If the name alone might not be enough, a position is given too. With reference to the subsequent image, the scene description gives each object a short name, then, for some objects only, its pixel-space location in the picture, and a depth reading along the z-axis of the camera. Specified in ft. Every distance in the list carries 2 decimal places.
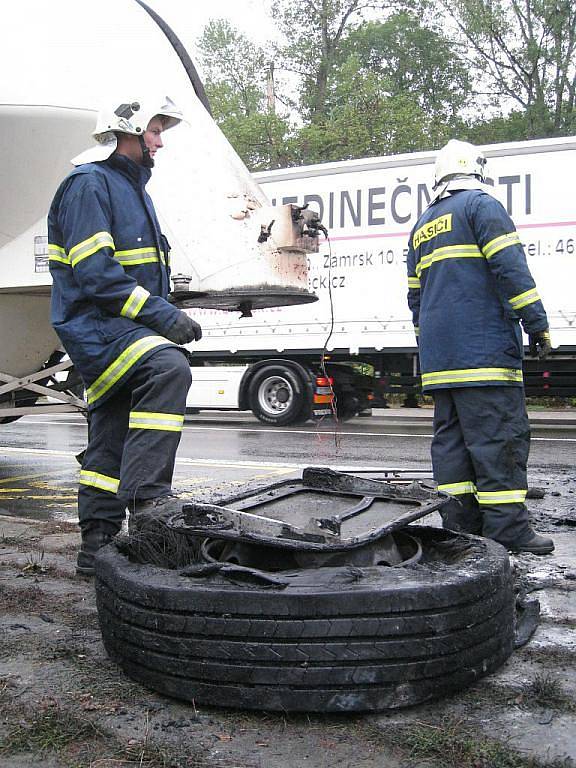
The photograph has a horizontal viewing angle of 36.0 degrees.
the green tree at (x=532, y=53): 83.30
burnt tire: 6.66
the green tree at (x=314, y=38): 96.73
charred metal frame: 7.52
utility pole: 94.04
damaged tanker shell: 15.07
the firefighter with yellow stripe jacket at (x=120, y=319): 10.53
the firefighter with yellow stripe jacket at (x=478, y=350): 12.41
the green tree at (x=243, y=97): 91.76
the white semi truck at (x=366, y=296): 37.63
